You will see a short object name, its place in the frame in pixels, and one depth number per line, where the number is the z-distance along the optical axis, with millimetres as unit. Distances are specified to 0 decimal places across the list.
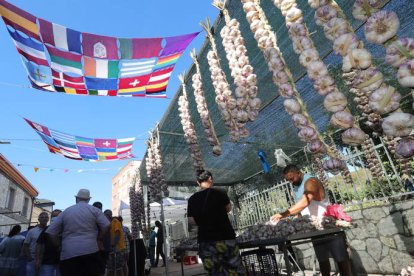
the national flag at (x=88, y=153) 10921
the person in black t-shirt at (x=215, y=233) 3379
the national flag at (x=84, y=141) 10260
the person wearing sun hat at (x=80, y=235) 3736
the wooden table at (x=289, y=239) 2958
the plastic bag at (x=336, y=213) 3513
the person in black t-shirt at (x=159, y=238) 11828
